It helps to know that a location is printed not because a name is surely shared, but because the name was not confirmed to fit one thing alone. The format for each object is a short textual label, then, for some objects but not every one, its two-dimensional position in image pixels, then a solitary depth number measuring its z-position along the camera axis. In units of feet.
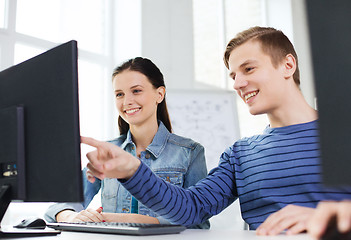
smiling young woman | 5.57
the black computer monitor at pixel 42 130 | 2.61
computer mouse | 3.59
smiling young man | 3.77
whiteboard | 9.14
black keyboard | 2.84
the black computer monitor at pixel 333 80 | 1.54
